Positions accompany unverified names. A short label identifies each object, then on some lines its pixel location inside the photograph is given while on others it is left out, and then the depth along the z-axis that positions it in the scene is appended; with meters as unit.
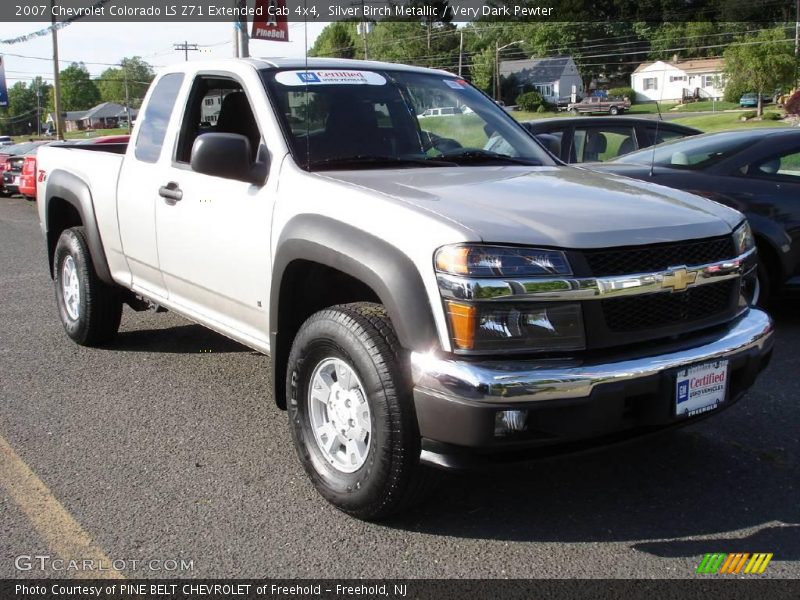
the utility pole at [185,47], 49.19
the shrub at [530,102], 60.16
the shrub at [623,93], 69.50
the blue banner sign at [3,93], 45.06
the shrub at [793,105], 23.36
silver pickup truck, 2.89
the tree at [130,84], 97.75
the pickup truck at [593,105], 43.81
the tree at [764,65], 43.38
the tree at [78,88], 114.56
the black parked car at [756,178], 6.02
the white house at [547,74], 81.44
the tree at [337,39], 74.83
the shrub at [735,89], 46.22
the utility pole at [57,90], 35.06
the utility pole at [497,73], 64.38
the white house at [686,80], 61.07
